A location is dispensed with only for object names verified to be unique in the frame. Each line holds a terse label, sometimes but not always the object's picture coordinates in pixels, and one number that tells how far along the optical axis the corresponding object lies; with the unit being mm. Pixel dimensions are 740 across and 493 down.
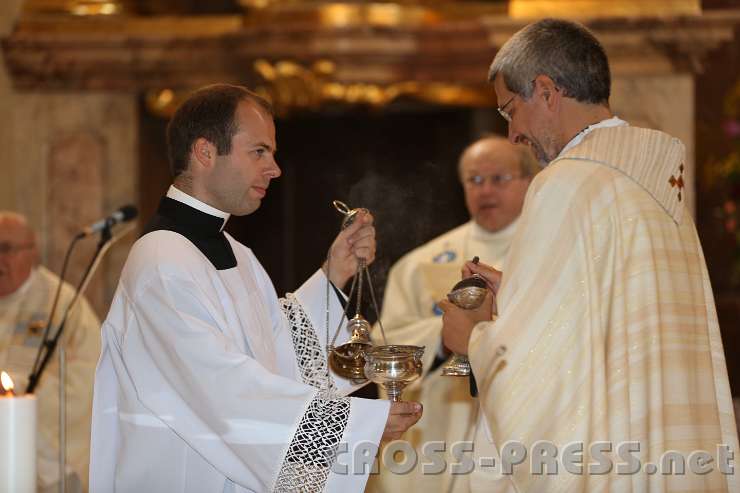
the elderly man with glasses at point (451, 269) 11219
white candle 3600
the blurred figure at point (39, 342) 12320
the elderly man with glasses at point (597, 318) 6027
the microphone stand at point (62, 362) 9523
